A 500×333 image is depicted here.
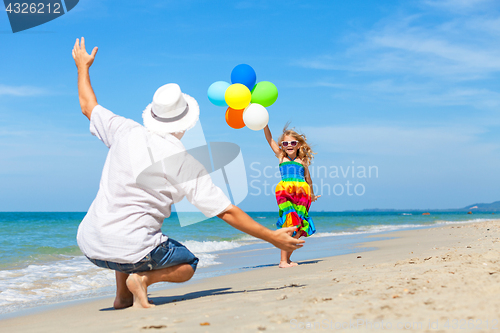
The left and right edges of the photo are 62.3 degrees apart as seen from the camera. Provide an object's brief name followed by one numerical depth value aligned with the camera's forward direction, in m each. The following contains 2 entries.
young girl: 5.45
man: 2.55
